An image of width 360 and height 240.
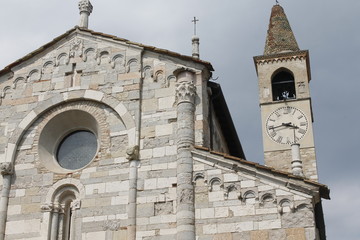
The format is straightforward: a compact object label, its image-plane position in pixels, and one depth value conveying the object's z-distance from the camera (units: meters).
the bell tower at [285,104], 25.19
